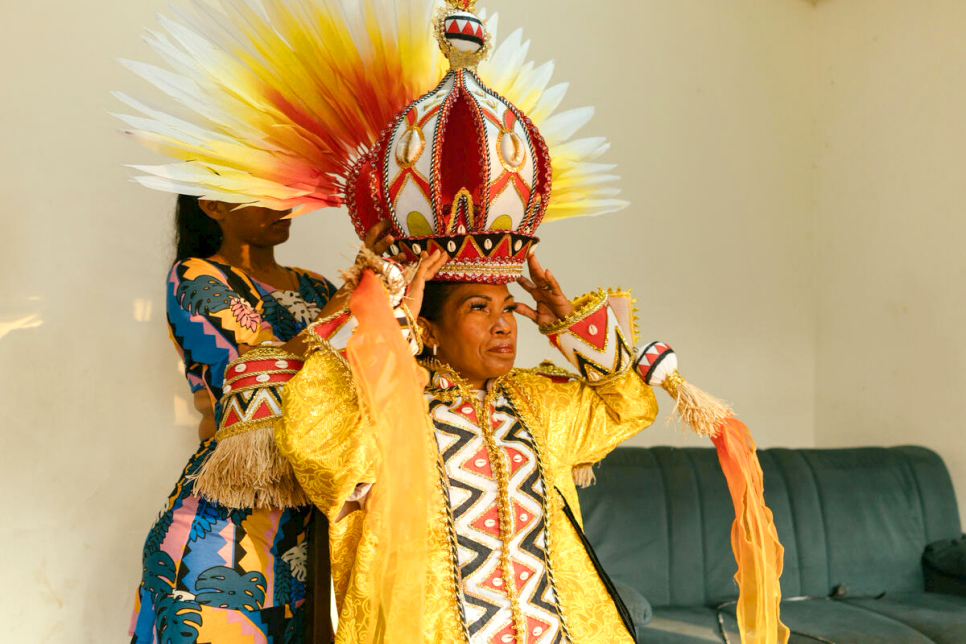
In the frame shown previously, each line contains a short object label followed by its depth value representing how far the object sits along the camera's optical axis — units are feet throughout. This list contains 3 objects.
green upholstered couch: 9.66
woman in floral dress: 5.28
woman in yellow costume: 4.51
